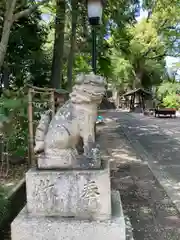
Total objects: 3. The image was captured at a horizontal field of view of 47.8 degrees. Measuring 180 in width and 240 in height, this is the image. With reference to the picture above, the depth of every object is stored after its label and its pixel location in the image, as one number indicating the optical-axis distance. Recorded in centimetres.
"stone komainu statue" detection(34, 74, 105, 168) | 170
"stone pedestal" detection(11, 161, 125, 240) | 164
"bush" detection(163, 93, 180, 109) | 2214
